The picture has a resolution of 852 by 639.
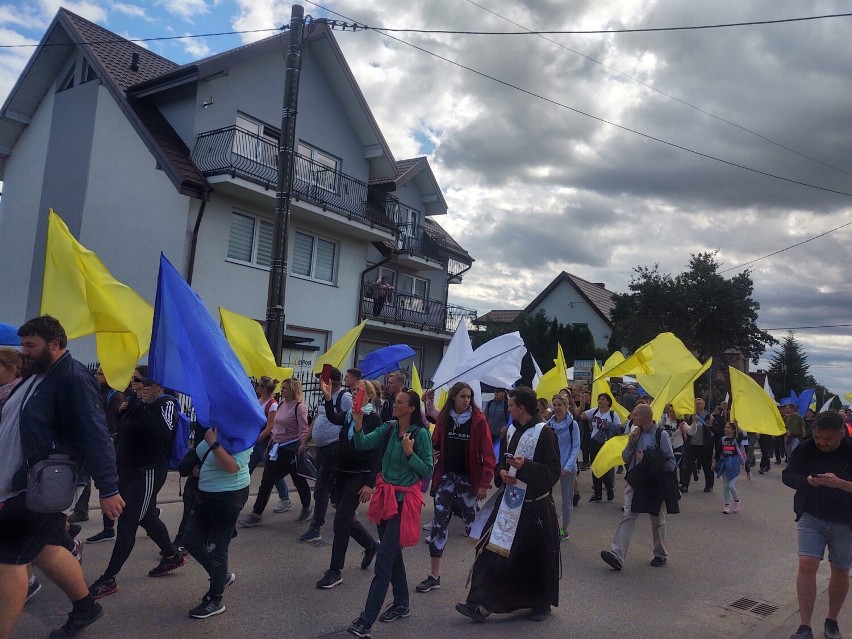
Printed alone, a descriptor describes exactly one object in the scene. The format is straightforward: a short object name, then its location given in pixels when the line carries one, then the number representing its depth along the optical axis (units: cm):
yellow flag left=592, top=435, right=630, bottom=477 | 878
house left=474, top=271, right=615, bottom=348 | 4284
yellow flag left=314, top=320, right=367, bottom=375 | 1107
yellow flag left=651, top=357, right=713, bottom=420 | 921
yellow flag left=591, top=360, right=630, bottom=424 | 1203
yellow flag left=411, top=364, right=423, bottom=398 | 1154
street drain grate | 592
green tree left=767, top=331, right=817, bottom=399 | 6625
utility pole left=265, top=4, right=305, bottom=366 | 1028
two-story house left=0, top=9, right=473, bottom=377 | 1630
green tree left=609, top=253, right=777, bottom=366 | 3114
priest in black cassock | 530
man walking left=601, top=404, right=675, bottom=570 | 698
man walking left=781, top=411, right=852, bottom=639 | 505
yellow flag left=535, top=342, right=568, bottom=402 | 1226
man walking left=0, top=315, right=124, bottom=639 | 381
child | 1116
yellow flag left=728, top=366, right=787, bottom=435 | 1040
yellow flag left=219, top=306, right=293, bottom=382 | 984
